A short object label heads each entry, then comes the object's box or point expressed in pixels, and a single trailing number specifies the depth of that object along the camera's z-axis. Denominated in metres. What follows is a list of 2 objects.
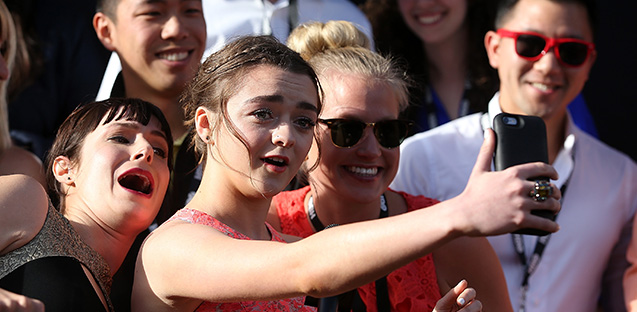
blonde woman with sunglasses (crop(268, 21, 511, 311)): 4.54
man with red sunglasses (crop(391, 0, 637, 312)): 6.16
